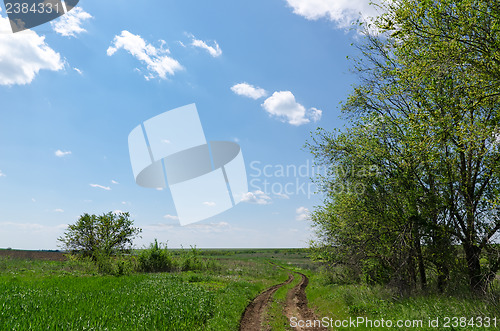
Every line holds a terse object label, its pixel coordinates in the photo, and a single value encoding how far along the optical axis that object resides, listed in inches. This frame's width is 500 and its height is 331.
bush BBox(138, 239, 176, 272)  1643.7
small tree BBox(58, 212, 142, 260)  1962.4
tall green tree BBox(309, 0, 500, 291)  451.5
